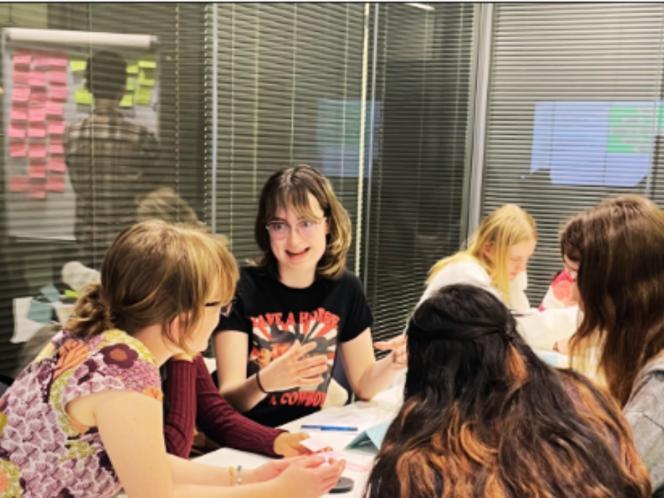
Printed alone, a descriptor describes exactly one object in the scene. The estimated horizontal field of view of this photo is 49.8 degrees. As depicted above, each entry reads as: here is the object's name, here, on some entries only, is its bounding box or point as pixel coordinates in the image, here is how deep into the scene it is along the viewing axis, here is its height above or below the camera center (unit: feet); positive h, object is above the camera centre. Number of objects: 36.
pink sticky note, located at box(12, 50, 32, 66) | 8.13 +0.92
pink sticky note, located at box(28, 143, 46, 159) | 8.26 -0.13
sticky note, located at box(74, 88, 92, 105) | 8.71 +0.54
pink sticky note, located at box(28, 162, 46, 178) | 8.30 -0.35
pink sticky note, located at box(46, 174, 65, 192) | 8.48 -0.51
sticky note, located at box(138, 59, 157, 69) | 9.40 +1.05
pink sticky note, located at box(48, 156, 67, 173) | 8.46 -0.28
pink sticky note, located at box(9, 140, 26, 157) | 8.10 -0.10
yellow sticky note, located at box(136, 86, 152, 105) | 9.40 +0.63
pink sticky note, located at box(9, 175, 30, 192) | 8.17 -0.50
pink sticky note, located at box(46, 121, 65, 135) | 8.44 +0.15
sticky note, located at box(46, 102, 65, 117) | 8.44 +0.37
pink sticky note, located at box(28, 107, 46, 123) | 8.27 +0.29
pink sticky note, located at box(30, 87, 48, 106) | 8.30 +0.50
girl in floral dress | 4.18 -1.45
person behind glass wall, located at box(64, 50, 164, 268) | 8.77 -0.23
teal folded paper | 6.10 -2.45
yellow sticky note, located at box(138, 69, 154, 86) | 9.43 +0.87
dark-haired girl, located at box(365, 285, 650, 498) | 2.93 -1.15
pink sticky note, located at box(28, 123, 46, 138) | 8.26 +0.11
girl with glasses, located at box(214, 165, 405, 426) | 7.17 -1.68
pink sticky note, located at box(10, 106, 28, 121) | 8.11 +0.29
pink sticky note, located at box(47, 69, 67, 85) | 8.45 +0.76
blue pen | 6.62 -2.55
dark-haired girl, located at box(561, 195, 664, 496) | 5.12 -0.90
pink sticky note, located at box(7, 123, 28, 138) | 8.09 +0.09
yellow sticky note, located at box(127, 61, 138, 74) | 9.27 +0.98
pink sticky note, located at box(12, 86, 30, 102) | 8.13 +0.51
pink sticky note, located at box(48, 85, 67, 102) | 8.48 +0.57
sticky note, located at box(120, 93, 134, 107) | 9.20 +0.55
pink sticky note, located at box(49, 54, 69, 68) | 8.45 +0.94
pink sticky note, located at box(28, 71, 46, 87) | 8.28 +0.70
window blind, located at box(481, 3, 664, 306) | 14.39 +1.01
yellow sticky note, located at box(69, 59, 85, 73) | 8.63 +0.91
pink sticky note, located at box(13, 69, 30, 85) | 8.14 +0.71
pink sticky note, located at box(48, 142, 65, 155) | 8.45 -0.09
